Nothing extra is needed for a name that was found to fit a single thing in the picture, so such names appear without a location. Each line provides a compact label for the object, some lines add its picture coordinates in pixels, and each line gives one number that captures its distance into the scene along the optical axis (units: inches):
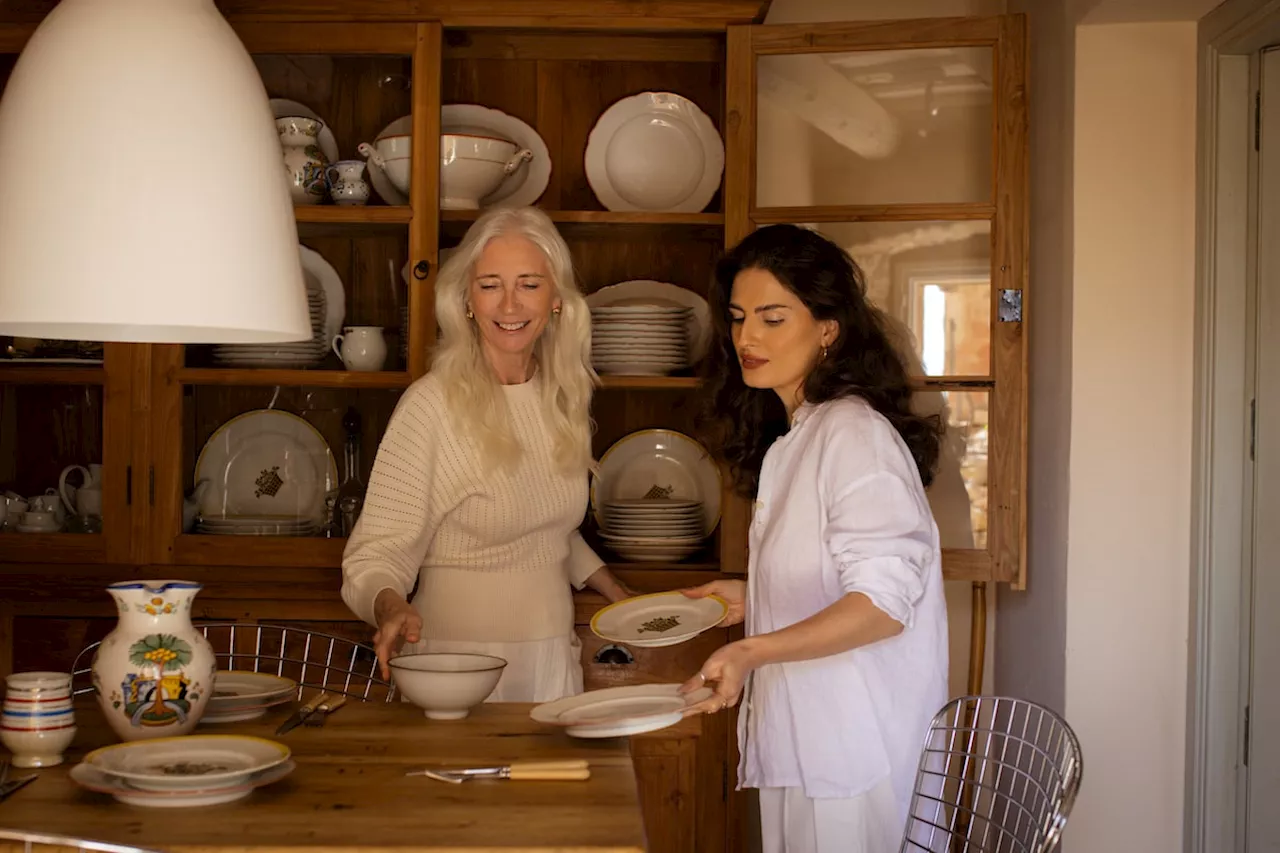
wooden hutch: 102.4
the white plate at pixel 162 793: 53.7
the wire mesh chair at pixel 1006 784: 56.7
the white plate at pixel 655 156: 116.2
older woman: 91.0
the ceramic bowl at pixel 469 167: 110.1
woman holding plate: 67.2
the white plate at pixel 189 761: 54.3
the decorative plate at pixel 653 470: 116.3
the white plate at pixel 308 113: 111.7
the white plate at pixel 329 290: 111.4
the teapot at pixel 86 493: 110.5
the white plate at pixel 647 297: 118.0
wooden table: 51.1
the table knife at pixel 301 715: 67.7
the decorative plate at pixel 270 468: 112.0
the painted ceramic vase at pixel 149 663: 61.4
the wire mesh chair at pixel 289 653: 105.0
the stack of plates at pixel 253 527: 110.7
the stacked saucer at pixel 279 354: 109.4
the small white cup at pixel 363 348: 109.8
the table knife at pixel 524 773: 59.8
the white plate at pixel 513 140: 117.4
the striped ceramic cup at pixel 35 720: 60.1
